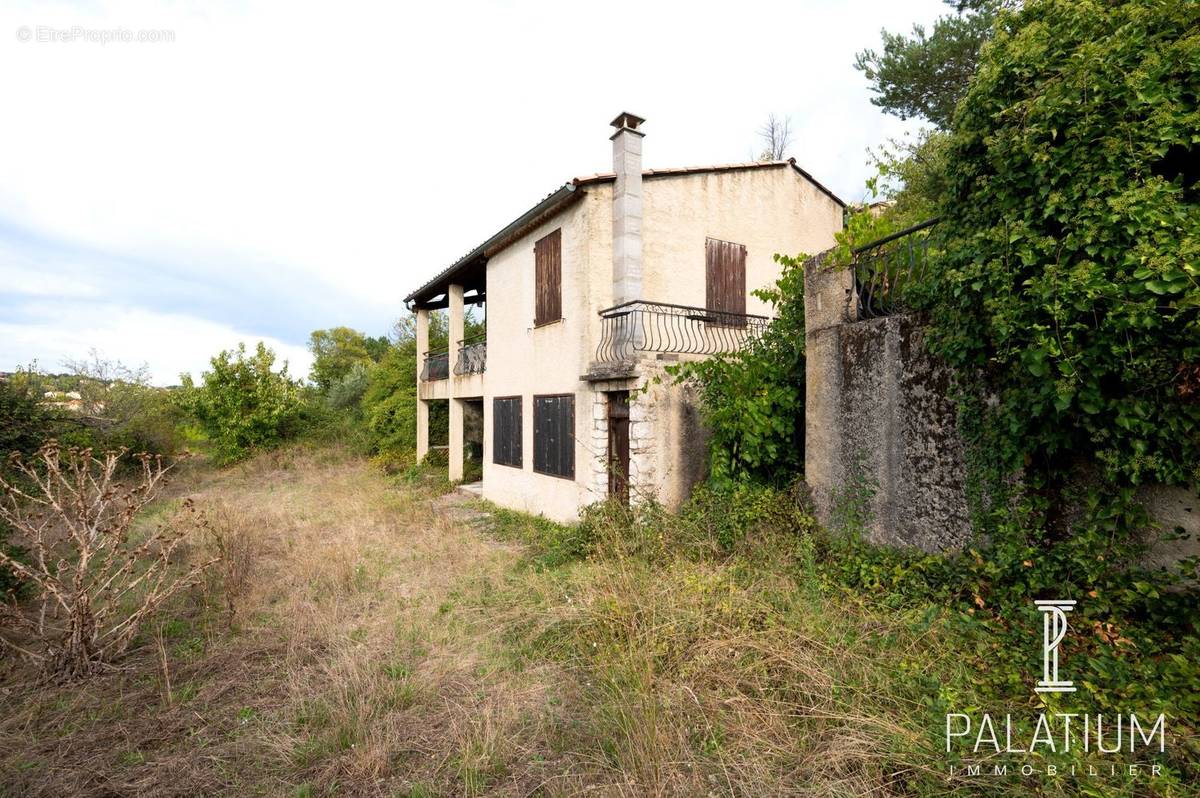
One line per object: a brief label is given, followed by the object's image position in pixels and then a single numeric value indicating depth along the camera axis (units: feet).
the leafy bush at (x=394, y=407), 59.93
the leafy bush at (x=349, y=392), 80.59
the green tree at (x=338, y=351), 113.39
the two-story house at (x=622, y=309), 27.14
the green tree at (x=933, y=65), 34.58
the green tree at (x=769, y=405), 21.65
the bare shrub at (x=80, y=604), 14.26
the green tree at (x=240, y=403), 60.23
